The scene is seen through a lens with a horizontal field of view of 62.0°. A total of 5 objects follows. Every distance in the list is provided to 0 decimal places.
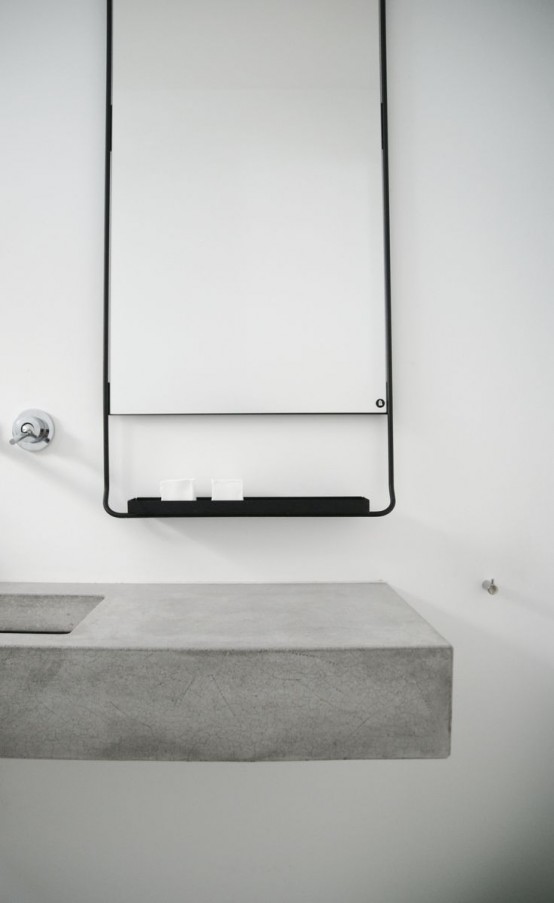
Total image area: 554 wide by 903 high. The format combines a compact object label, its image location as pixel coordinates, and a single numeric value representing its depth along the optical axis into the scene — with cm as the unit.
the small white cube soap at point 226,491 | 116
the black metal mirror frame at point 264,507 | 114
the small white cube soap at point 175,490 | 115
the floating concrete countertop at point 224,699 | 83
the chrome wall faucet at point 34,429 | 126
